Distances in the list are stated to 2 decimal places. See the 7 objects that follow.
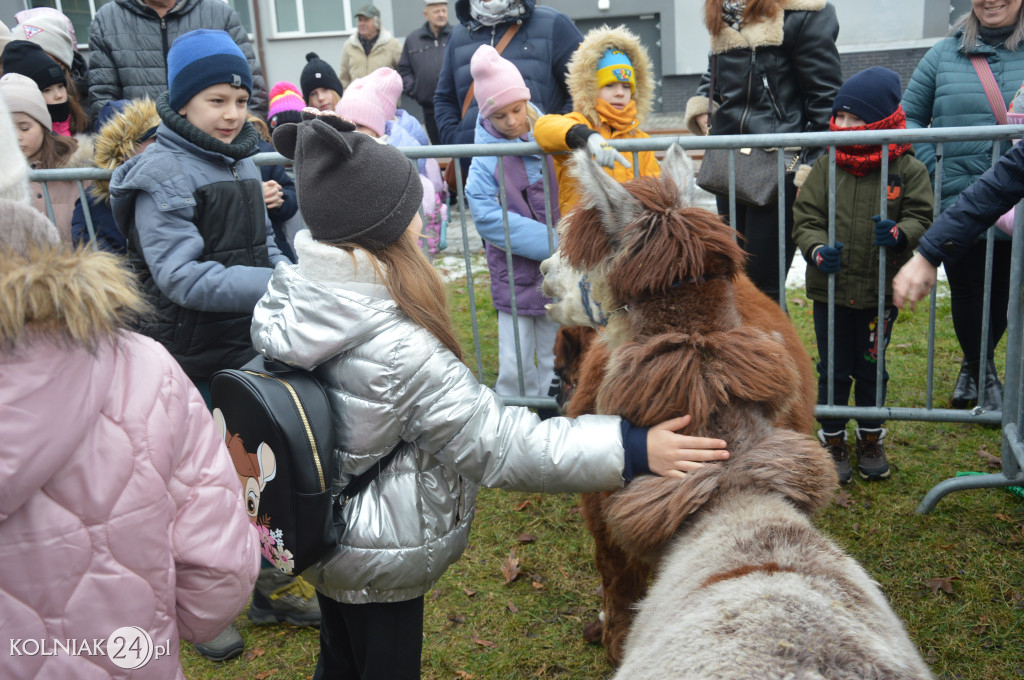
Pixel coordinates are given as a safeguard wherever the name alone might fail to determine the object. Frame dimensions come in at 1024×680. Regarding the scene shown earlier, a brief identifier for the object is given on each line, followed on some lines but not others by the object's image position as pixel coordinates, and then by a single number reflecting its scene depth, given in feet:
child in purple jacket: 13.78
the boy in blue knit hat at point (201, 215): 9.91
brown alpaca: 6.58
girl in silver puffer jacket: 6.50
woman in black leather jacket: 14.64
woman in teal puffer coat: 14.25
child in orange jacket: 13.12
